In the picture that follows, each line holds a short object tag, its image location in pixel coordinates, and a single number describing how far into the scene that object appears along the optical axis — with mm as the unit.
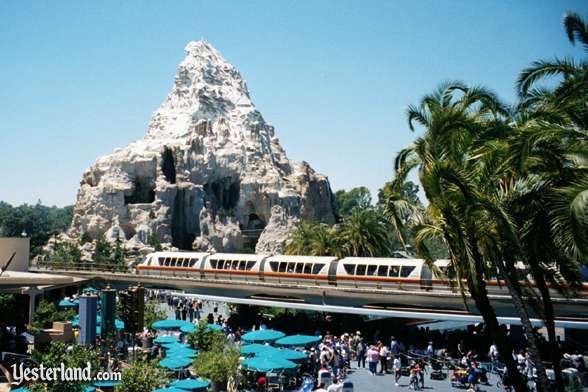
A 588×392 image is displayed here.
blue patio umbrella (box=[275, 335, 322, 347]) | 25902
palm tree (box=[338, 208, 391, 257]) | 50594
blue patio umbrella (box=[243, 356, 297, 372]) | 21797
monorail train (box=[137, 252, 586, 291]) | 34594
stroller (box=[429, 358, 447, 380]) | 23688
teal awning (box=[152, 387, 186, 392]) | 17809
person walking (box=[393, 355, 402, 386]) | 22938
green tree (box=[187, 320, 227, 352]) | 26298
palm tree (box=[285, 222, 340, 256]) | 52656
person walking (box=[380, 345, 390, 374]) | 25125
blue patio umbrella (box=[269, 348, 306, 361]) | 23308
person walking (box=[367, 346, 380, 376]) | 24906
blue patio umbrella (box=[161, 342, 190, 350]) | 26269
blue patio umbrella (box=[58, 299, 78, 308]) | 37969
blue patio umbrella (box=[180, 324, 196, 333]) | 29469
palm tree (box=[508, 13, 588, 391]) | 12789
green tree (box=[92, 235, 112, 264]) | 73719
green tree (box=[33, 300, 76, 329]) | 30062
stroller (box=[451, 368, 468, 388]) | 22062
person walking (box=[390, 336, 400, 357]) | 26062
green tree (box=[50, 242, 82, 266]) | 73025
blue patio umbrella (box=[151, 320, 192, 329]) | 29938
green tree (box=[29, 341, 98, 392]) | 15338
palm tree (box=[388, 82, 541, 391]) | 14797
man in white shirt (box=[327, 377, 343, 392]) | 18328
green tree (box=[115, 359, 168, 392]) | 17609
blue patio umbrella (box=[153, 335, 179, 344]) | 27616
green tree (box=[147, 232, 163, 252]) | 80288
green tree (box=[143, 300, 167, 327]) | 32562
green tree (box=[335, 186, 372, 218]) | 144500
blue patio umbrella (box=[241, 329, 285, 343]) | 27328
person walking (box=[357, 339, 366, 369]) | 26884
